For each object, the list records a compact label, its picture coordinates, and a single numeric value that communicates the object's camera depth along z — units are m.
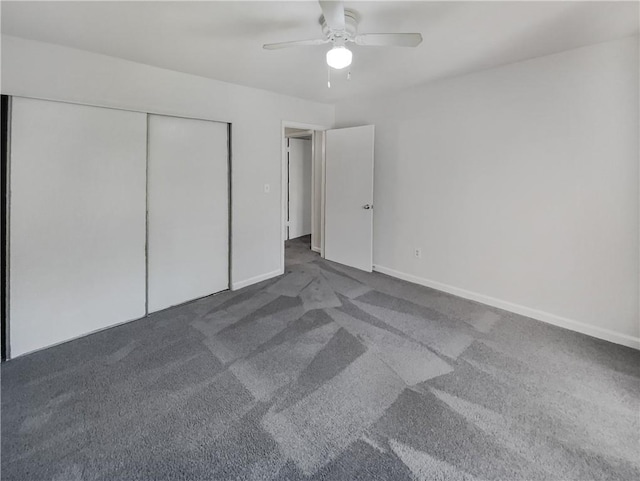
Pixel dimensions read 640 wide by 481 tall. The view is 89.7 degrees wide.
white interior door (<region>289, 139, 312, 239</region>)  6.35
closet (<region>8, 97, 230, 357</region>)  2.36
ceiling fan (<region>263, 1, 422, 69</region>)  1.92
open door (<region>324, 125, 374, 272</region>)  4.30
